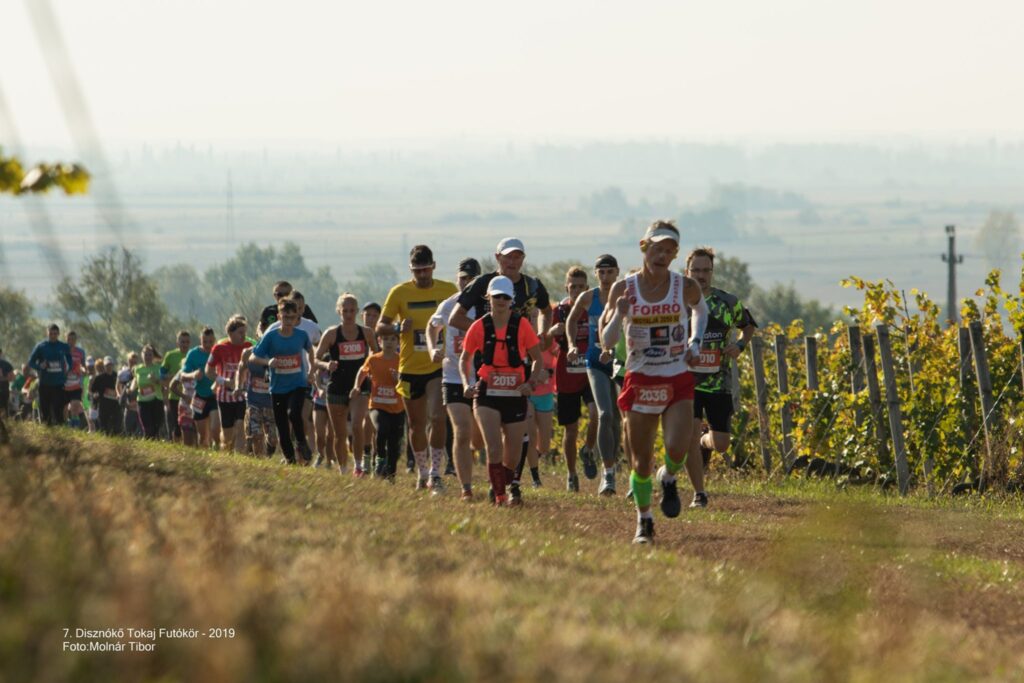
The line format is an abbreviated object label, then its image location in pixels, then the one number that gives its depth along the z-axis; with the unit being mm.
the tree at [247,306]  178625
